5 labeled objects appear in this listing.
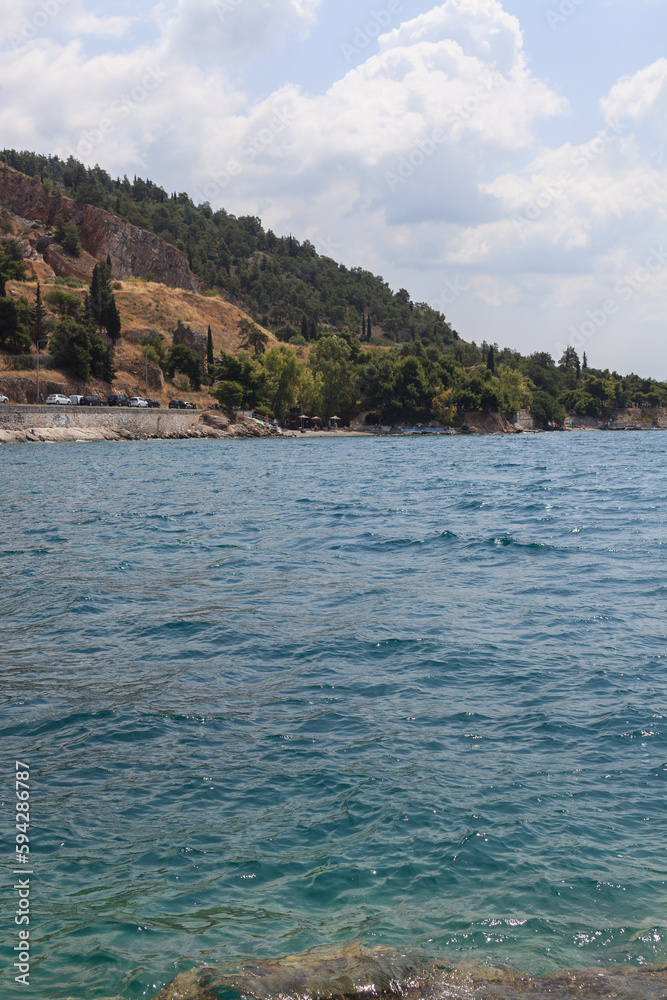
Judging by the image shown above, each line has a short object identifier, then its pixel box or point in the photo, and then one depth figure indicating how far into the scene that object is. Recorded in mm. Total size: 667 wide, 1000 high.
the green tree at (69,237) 176250
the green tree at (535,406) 198625
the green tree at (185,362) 140000
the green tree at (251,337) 170750
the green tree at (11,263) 127225
